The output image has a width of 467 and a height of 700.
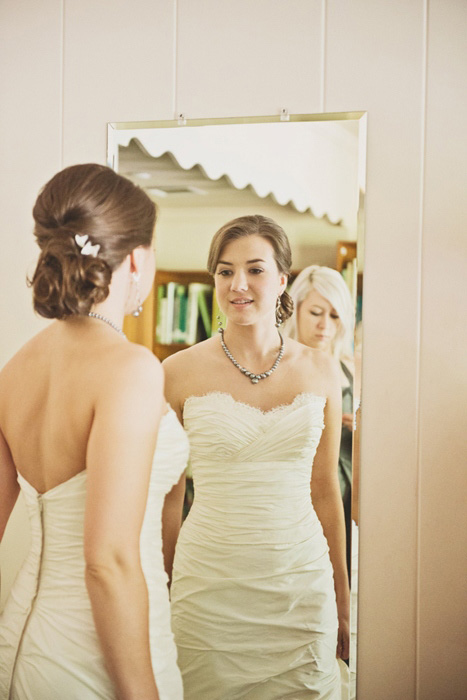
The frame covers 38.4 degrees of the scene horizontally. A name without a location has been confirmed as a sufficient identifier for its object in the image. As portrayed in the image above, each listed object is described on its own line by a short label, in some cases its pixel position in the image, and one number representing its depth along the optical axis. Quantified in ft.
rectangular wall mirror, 6.21
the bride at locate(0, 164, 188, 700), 3.98
